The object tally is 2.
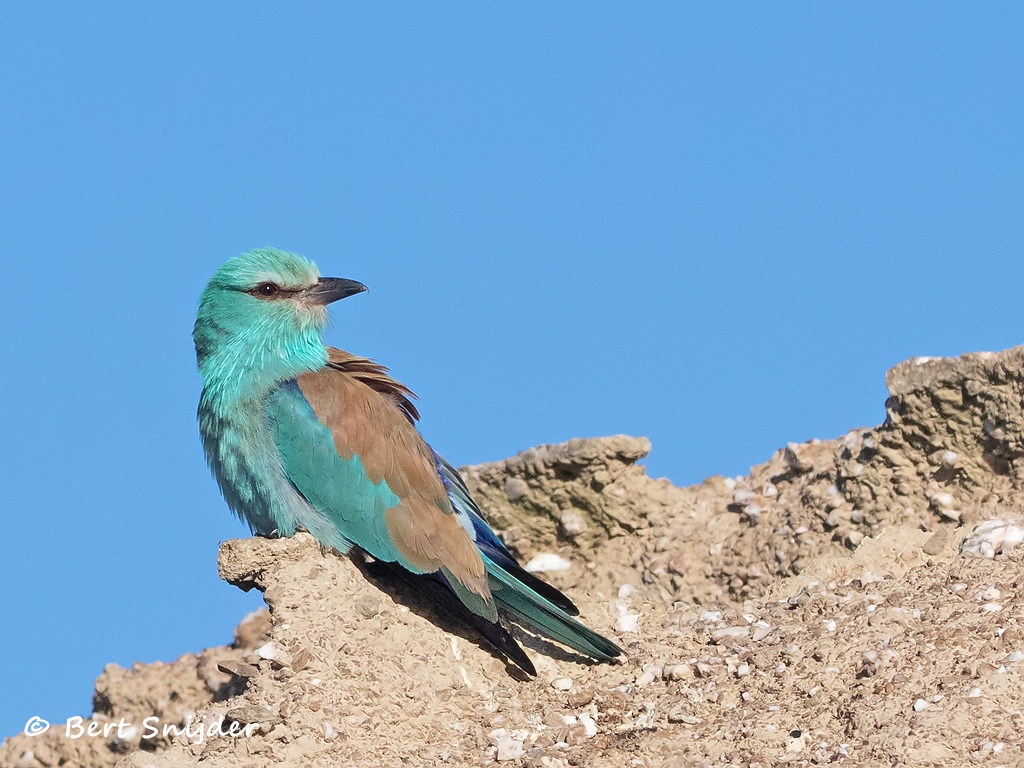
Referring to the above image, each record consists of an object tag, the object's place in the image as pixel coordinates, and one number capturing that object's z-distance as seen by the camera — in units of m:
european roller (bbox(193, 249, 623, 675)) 11.97
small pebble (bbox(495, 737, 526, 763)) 10.27
